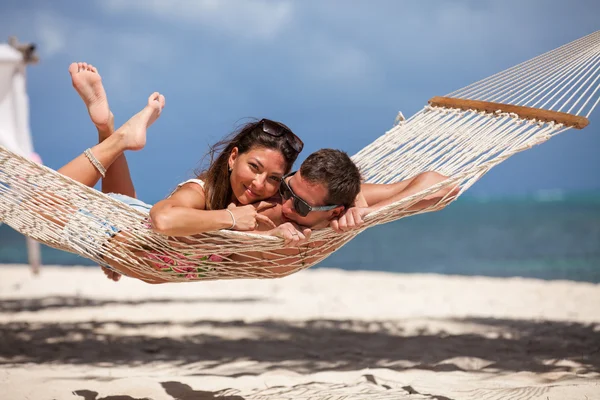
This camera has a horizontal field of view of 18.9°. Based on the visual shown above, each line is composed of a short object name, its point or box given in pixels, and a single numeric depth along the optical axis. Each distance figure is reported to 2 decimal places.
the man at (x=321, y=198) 4.87
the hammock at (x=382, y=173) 4.97
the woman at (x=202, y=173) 4.83
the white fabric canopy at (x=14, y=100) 8.11
